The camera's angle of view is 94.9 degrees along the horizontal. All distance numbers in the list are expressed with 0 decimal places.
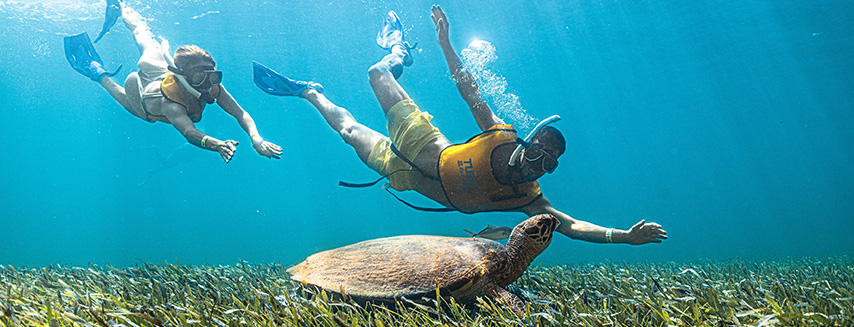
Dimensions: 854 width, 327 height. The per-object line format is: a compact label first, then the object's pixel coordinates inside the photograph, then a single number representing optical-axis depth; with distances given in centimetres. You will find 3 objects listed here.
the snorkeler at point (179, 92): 445
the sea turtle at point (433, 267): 260
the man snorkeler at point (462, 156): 368
